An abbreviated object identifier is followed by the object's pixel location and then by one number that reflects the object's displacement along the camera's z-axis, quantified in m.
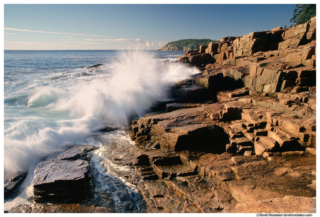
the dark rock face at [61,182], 3.93
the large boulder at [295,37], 12.86
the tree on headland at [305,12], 33.75
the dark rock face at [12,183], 4.19
